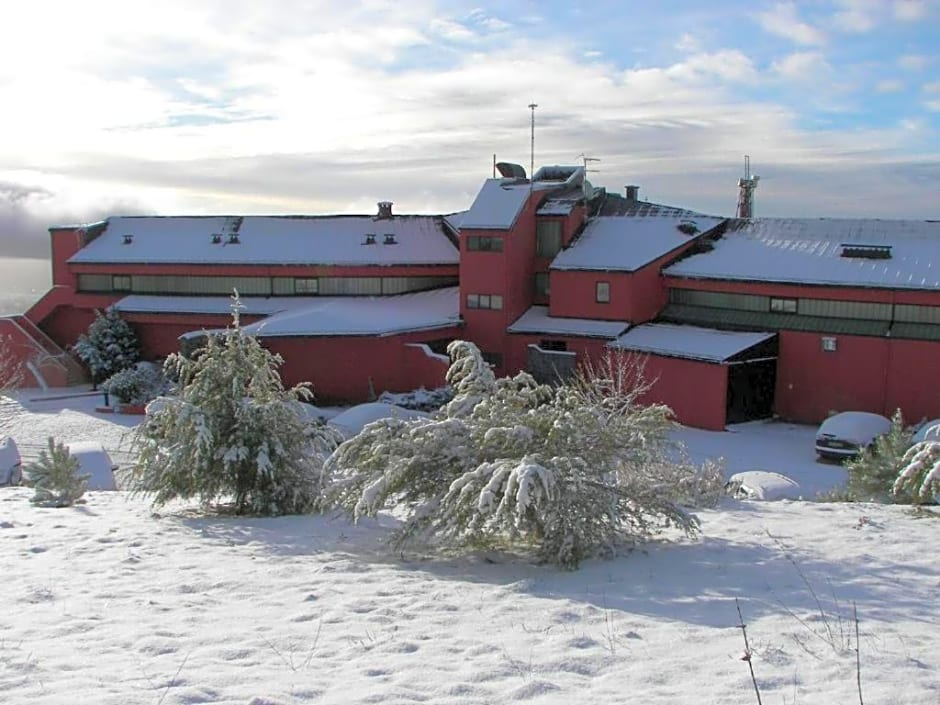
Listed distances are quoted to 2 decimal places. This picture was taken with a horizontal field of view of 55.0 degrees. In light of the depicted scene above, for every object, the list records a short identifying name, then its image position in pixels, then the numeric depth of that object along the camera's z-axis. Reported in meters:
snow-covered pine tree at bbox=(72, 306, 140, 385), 36.22
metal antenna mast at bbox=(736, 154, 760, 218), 39.50
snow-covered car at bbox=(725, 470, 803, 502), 16.33
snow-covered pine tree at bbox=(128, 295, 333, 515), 13.69
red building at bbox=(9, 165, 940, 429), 27.22
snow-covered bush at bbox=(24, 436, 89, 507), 14.50
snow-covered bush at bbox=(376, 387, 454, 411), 29.20
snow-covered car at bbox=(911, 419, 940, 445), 15.65
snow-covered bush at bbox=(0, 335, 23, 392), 36.28
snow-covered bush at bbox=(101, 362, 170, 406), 32.88
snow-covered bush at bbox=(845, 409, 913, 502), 14.78
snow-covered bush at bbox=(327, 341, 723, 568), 9.63
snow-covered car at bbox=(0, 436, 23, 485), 20.93
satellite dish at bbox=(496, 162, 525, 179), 37.69
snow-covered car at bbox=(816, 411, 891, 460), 22.94
